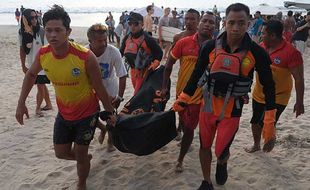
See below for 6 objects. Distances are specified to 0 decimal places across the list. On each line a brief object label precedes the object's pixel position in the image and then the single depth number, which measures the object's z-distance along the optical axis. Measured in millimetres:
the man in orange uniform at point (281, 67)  4273
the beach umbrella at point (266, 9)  20625
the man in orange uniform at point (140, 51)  5188
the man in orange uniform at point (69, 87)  3420
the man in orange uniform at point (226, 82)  3275
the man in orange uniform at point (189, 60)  4188
